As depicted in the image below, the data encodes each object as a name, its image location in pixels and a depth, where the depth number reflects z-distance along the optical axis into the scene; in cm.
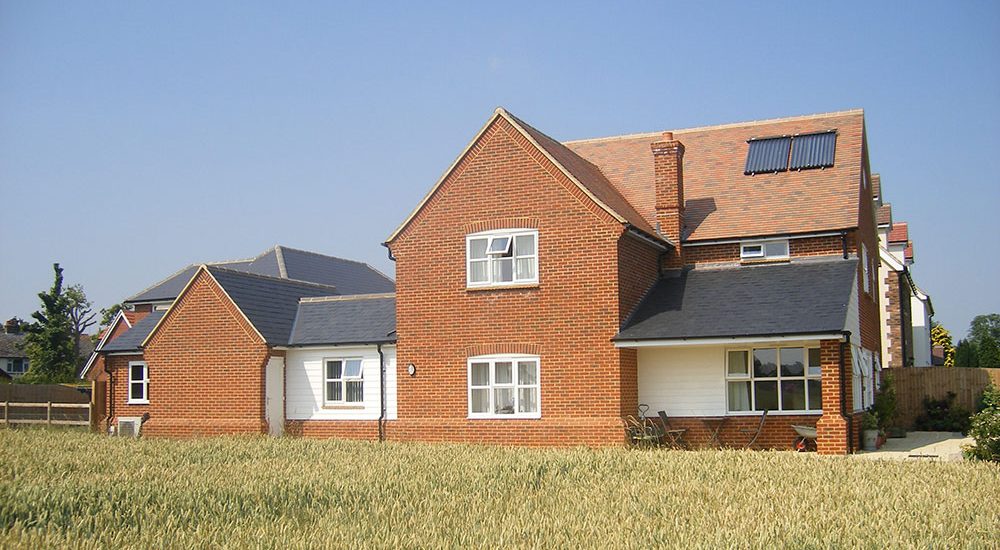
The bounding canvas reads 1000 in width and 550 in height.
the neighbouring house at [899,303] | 3756
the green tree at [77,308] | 6918
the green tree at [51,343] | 6228
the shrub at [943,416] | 3025
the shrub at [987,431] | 1956
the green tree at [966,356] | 4766
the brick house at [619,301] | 2411
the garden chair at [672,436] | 2459
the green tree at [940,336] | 6419
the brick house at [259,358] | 2867
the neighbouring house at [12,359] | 7862
